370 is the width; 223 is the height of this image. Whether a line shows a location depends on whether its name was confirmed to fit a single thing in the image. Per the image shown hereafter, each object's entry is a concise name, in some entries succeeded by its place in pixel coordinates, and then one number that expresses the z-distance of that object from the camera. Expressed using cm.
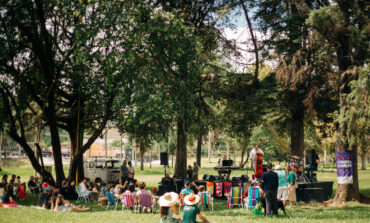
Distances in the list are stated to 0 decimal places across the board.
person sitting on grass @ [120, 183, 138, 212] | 1365
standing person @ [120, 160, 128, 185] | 1985
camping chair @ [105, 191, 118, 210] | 1547
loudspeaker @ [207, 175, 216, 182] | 1883
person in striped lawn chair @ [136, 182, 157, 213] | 1339
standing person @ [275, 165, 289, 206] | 1459
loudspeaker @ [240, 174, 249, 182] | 1719
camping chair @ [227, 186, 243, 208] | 1488
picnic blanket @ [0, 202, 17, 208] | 1428
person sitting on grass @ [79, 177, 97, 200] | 1730
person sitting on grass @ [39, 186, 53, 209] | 1455
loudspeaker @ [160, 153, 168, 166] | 2209
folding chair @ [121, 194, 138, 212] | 1363
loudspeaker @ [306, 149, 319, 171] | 1851
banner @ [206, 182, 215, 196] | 1847
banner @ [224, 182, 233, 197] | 1804
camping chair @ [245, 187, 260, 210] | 1361
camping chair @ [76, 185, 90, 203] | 1717
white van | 3072
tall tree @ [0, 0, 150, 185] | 1541
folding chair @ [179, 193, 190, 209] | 1343
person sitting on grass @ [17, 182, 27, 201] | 1817
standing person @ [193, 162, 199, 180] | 2693
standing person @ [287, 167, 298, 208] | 1510
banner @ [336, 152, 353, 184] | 1638
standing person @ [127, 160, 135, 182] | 2070
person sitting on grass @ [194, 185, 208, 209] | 1437
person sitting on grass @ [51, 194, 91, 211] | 1411
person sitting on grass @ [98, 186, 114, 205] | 1662
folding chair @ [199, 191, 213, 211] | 1402
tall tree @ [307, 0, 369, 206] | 1527
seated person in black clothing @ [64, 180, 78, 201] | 1866
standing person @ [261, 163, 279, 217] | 1194
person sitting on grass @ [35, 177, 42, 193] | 2009
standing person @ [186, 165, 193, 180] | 2769
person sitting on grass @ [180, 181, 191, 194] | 1338
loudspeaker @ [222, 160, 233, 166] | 1946
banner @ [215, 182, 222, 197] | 1839
